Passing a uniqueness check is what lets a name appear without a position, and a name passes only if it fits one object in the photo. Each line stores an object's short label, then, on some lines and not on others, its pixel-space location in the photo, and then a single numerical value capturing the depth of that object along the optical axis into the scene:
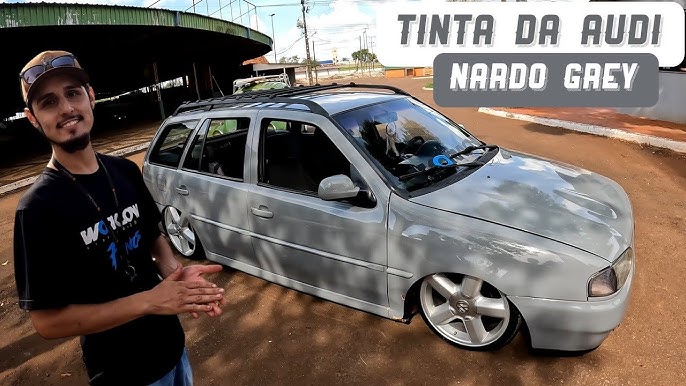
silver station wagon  2.55
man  1.37
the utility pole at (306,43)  42.19
